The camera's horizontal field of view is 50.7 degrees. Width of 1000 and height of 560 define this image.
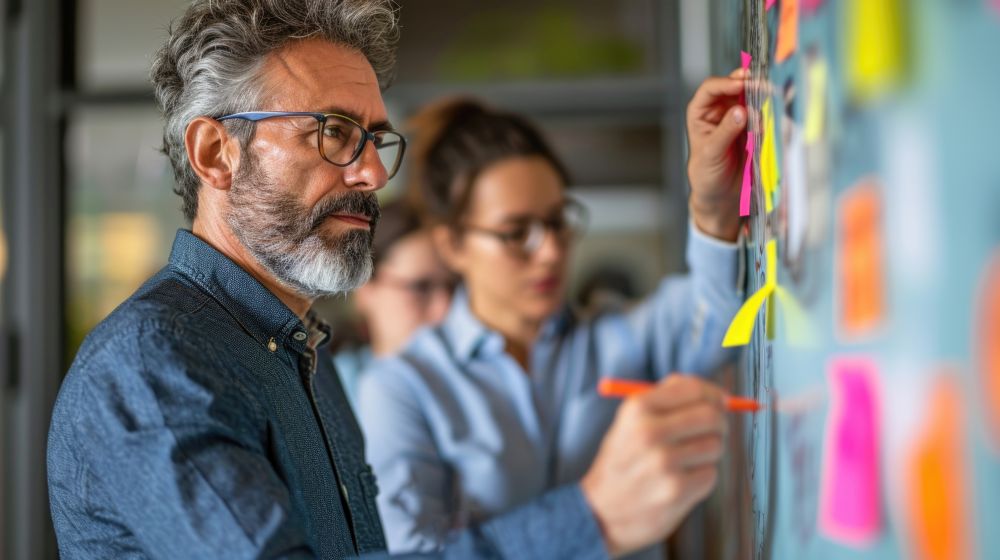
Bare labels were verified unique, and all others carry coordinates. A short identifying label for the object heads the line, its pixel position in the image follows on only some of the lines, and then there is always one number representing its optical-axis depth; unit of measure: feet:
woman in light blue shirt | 4.66
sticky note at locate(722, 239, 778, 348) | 2.56
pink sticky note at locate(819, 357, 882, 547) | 1.62
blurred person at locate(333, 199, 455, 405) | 6.84
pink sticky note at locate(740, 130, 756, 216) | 2.91
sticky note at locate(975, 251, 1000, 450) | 1.27
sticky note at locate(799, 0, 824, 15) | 1.93
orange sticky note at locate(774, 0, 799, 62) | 2.17
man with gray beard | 2.29
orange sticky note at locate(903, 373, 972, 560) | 1.34
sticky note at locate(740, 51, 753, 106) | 2.95
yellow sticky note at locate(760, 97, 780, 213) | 2.51
